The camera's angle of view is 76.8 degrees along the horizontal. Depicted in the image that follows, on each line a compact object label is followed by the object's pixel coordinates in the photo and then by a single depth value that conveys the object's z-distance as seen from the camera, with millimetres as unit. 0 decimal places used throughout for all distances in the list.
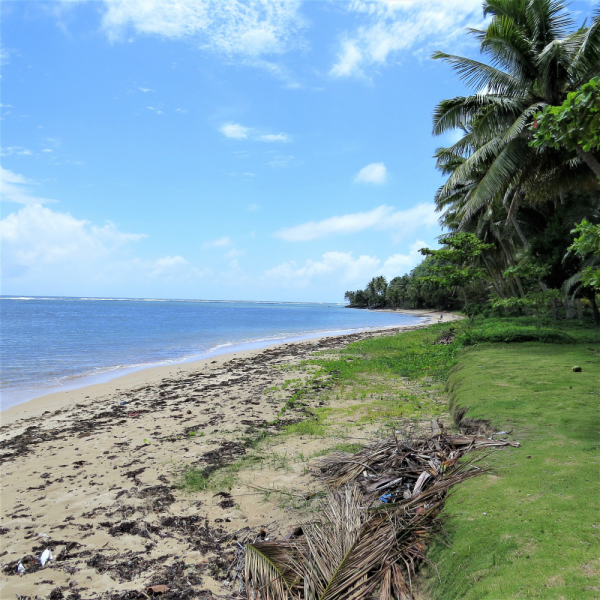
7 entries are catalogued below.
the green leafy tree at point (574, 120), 3270
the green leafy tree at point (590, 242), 3828
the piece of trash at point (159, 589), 3307
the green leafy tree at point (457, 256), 19359
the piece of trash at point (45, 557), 3796
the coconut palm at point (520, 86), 10812
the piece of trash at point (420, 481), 3763
